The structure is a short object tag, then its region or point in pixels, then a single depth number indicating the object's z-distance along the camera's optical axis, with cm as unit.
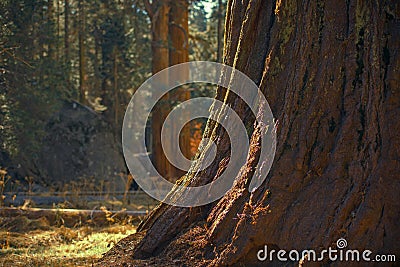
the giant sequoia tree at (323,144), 424
